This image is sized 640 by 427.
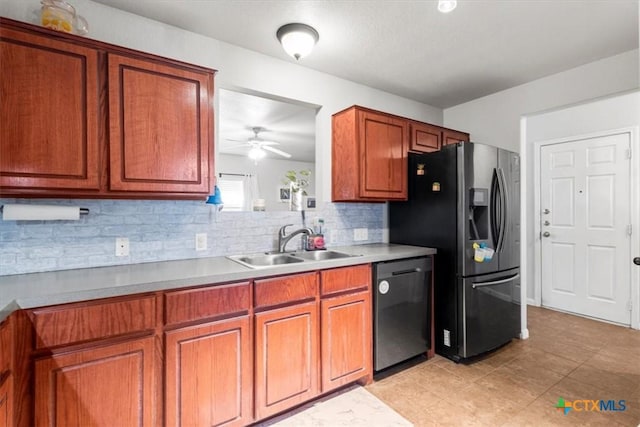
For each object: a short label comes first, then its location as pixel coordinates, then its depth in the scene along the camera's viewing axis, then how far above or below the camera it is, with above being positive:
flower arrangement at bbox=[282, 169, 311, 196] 2.63 +0.24
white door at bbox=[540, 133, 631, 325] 3.20 -0.17
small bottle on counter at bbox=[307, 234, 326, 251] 2.54 -0.26
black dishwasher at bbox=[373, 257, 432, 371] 2.23 -0.76
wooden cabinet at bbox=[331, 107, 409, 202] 2.58 +0.49
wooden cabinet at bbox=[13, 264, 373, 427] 1.22 -0.69
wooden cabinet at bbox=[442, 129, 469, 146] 3.22 +0.82
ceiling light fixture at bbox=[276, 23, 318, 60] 2.08 +1.19
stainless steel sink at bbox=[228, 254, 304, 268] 2.21 -0.35
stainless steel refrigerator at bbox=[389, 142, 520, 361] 2.47 -0.23
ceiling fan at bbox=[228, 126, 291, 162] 4.66 +1.09
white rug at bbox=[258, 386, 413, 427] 1.80 -1.24
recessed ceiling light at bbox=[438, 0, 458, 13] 1.84 +1.26
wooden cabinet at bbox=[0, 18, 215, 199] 1.42 +0.49
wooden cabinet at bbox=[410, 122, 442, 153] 2.93 +0.73
